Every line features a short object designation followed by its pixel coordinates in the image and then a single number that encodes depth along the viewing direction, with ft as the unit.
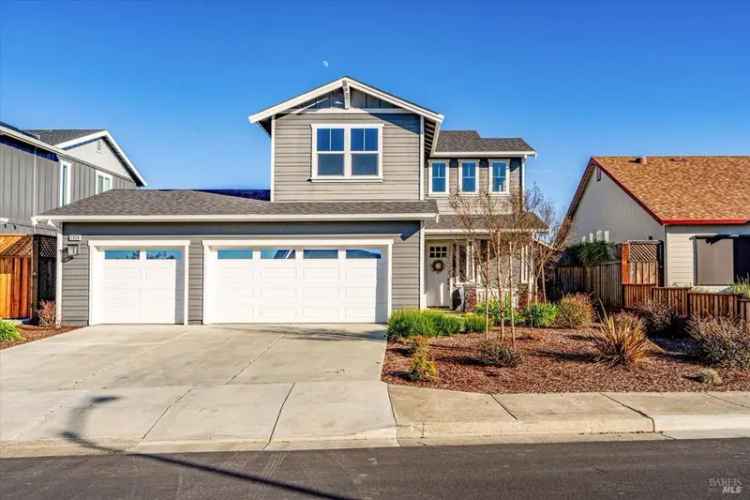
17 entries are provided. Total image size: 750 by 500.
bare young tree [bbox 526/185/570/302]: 52.13
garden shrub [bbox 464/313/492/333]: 44.98
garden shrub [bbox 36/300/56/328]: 50.45
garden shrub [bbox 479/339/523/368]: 32.22
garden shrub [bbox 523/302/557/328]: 48.08
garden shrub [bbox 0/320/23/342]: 42.91
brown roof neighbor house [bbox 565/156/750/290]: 60.18
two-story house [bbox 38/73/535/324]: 50.55
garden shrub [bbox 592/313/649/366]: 32.24
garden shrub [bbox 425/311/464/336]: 43.54
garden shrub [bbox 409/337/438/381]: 29.30
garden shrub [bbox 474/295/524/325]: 48.60
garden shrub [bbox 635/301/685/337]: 44.47
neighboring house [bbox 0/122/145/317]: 54.80
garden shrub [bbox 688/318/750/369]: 31.91
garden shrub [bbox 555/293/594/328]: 47.75
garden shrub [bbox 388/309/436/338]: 42.14
